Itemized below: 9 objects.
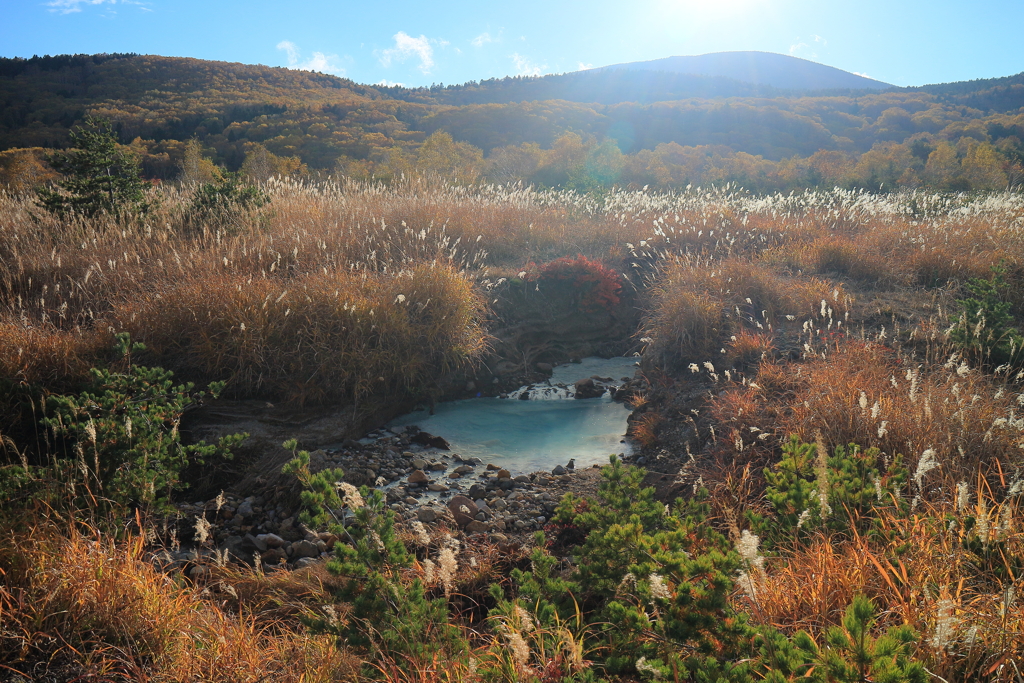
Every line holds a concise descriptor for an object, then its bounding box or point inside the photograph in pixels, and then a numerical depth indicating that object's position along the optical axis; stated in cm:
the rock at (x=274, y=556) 373
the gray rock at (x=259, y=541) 388
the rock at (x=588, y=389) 743
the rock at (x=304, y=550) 380
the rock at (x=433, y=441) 586
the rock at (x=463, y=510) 427
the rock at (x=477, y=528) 411
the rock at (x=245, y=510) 431
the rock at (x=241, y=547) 372
